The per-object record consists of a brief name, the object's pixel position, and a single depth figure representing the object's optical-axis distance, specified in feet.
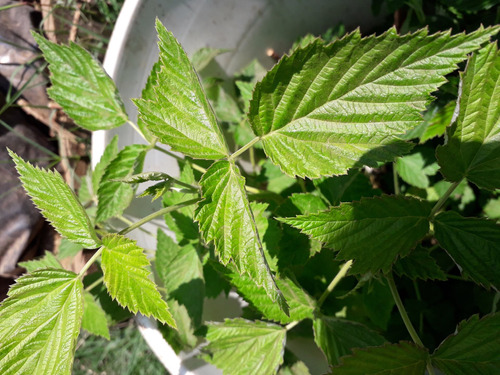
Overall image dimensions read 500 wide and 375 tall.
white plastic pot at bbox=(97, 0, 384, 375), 0.87
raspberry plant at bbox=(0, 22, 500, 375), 0.56
